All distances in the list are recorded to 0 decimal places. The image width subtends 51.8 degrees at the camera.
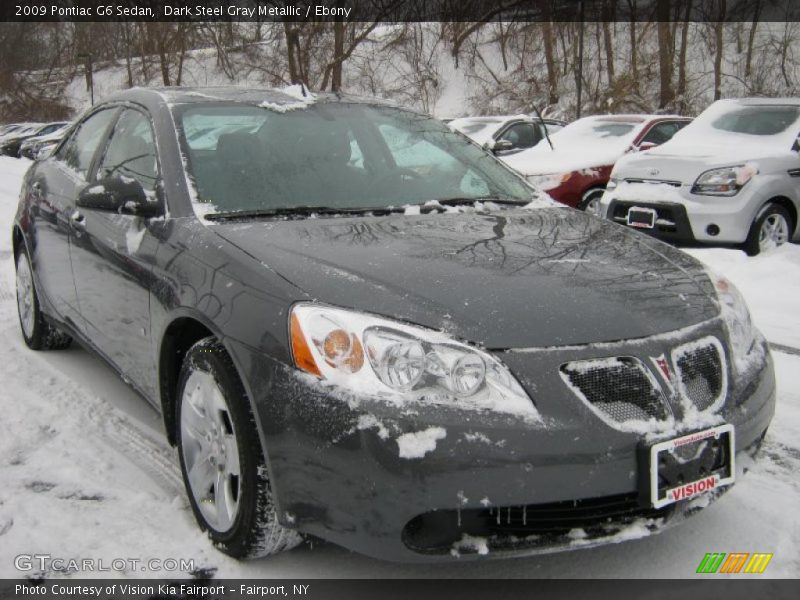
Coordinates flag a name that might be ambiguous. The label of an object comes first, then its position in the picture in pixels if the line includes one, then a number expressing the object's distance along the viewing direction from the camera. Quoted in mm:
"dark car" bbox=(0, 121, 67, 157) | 27844
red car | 9414
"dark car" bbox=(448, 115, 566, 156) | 12641
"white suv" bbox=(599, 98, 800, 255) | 7312
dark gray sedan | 2082
